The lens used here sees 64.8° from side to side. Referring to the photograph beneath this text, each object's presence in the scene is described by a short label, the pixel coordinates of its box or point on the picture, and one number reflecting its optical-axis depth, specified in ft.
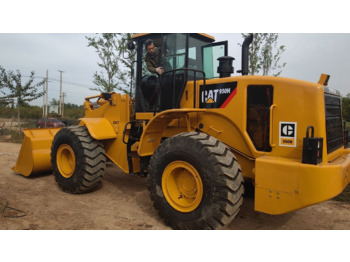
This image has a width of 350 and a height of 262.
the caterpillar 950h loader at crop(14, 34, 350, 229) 10.24
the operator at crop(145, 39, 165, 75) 15.68
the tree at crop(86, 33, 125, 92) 34.17
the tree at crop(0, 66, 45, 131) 54.27
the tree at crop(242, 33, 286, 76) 28.63
